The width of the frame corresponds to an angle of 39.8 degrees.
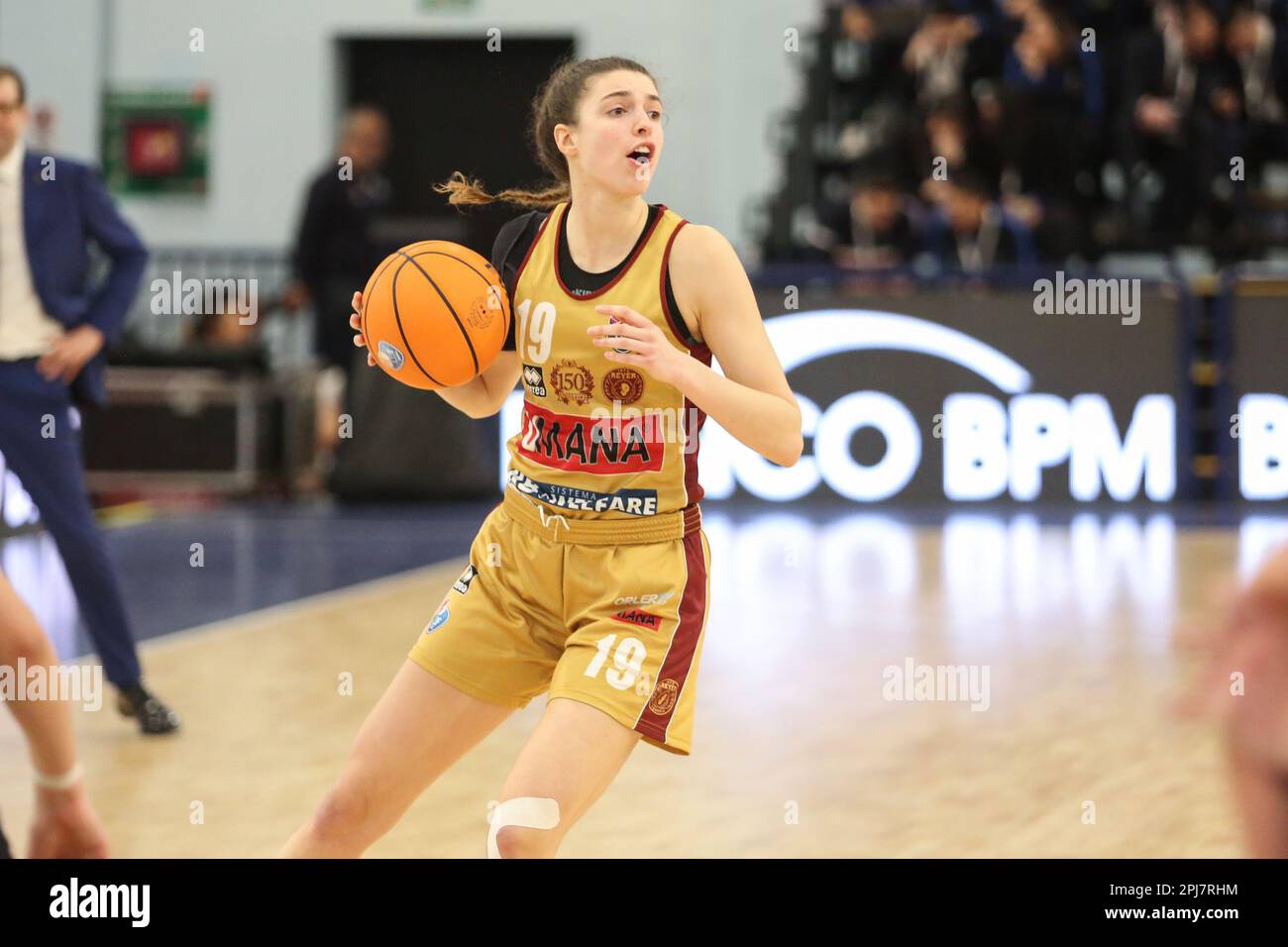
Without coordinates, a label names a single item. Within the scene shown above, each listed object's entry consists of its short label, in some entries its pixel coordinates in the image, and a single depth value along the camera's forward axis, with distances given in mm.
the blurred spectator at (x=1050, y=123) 12672
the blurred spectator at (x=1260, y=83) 13562
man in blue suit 5324
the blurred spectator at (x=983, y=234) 12453
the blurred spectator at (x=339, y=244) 12445
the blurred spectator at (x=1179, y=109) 13172
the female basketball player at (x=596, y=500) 2949
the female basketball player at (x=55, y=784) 3574
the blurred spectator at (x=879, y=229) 12836
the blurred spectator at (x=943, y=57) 13977
